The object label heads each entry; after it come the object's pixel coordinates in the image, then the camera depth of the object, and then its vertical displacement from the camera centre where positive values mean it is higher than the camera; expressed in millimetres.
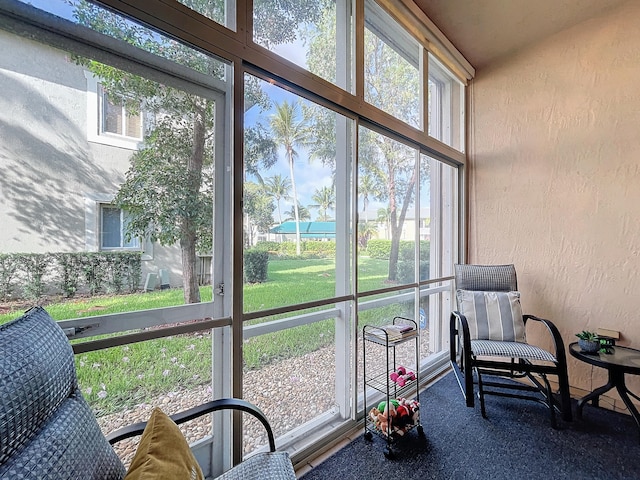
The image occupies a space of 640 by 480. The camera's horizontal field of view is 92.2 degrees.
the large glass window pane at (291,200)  1660 +242
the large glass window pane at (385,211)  2299 +227
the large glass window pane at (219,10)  1429 +1098
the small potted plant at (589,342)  2260 -780
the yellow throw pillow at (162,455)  750 -558
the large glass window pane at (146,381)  1180 -595
